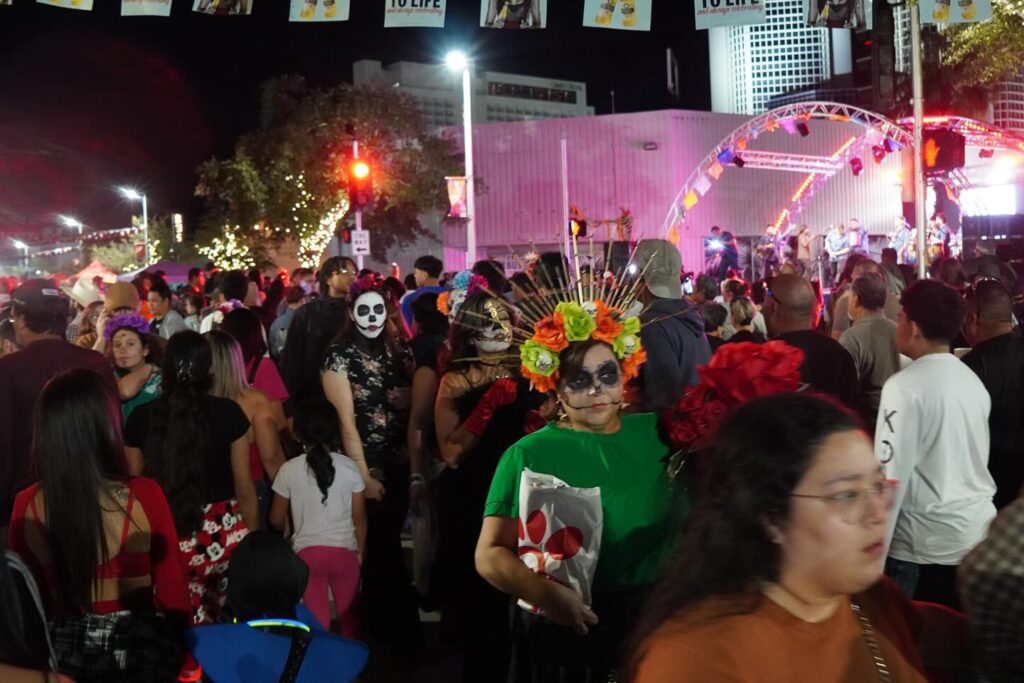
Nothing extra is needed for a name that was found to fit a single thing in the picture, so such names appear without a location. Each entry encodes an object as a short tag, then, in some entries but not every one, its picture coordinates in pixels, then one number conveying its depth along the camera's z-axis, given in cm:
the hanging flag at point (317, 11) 1095
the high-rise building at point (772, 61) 15500
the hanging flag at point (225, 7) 1091
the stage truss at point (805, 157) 2738
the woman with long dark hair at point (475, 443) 561
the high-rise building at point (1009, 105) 4084
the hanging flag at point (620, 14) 1108
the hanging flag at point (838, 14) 1210
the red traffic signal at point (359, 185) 1977
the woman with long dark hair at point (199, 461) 529
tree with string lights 4225
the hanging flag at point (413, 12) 1118
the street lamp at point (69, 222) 2916
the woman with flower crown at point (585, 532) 362
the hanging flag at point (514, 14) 1135
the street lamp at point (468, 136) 2275
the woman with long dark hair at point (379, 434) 652
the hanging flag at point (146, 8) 1074
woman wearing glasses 206
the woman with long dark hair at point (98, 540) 359
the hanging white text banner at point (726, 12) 1098
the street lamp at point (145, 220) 5065
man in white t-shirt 467
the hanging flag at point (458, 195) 2519
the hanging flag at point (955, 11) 1181
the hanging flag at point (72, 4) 1048
